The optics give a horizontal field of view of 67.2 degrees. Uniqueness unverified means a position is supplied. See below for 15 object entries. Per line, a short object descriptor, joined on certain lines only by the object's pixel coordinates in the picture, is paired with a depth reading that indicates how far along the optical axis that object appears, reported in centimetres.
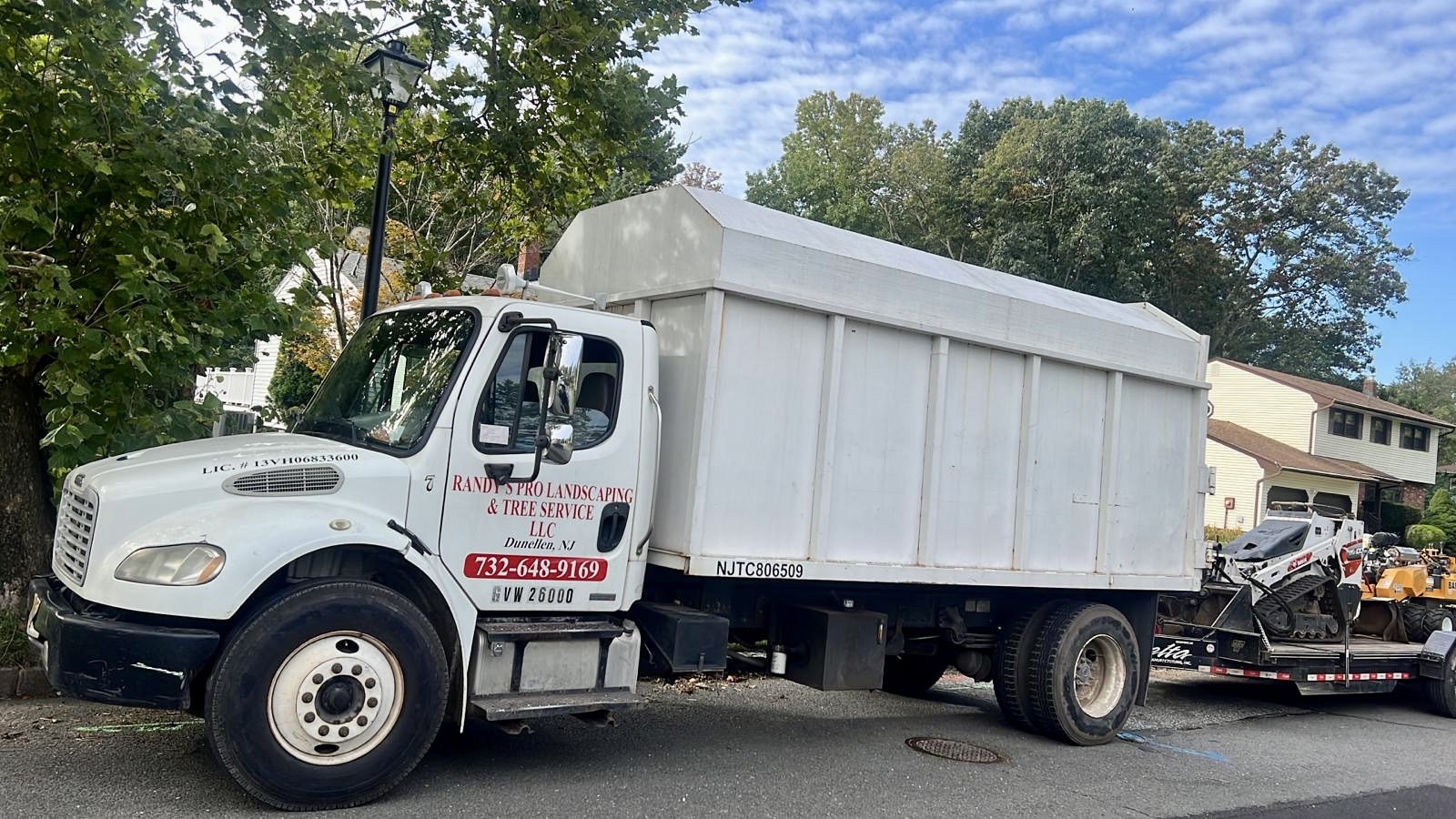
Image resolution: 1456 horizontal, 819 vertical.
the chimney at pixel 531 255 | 1197
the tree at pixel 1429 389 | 8256
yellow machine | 1138
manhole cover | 720
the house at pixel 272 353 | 1095
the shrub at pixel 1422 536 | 3177
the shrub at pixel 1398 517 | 3722
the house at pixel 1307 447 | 3334
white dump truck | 483
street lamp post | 817
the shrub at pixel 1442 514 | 3478
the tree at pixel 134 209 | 675
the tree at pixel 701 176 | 3575
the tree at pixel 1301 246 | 4169
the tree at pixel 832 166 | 4134
